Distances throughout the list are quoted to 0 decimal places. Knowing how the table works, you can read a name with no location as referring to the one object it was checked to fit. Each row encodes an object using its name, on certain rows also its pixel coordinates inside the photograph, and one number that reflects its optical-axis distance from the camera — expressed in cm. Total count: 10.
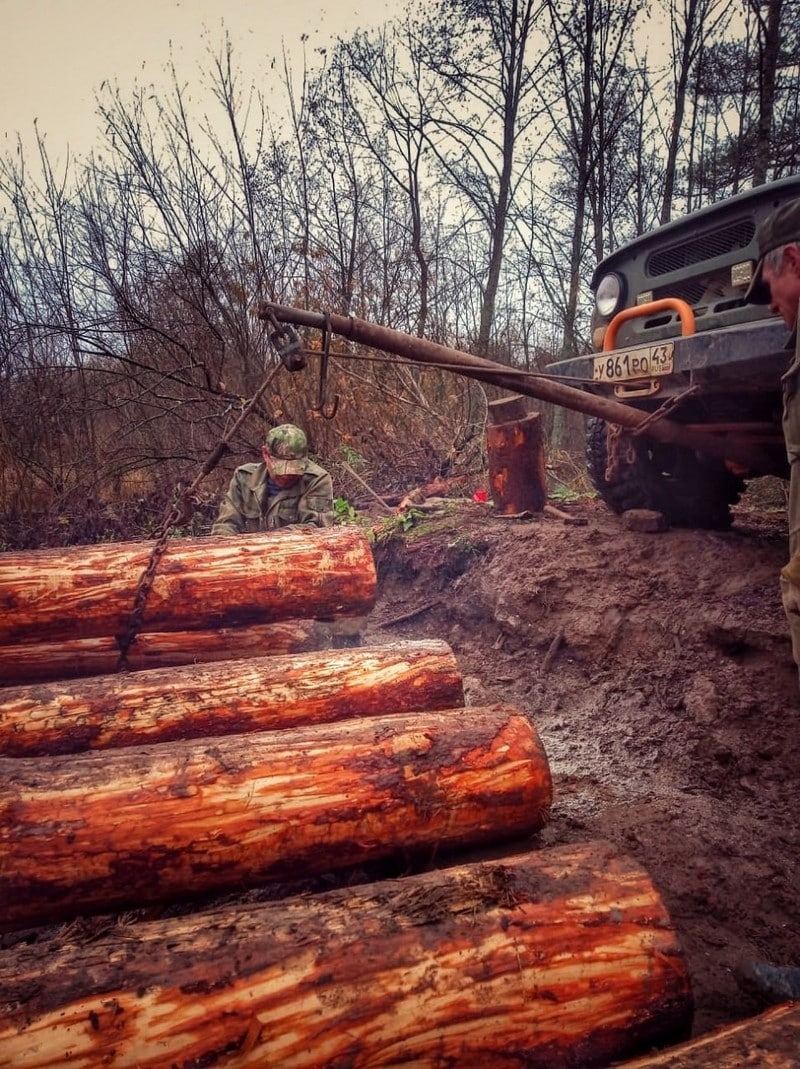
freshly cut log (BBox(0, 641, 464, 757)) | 237
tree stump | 543
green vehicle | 322
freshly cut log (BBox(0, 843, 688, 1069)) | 128
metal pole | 353
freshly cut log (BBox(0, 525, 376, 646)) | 320
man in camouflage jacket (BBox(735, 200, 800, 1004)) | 200
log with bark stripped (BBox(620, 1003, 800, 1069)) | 120
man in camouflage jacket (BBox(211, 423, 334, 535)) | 536
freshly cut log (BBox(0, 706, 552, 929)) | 176
